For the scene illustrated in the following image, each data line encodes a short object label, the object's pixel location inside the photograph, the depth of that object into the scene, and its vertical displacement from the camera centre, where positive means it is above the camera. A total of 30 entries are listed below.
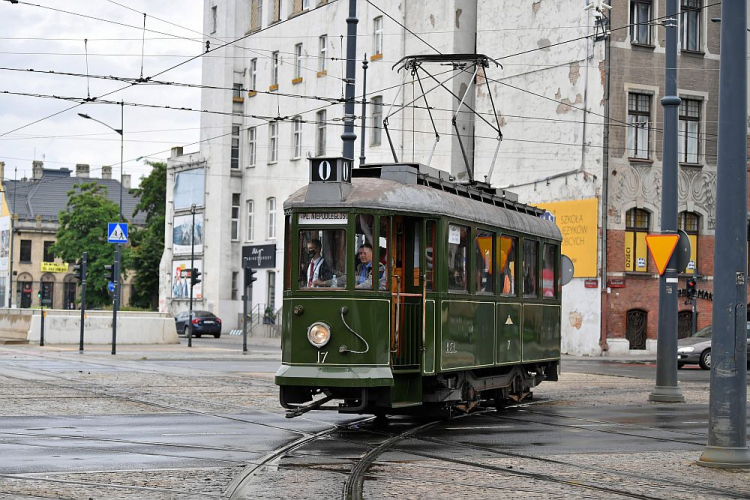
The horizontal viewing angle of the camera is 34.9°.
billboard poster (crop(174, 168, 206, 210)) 67.00 +5.95
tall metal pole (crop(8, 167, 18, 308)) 105.91 +5.14
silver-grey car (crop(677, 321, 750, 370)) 35.69 -1.47
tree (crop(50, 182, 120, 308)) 90.44 +4.15
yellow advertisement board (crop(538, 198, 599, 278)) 42.53 +2.47
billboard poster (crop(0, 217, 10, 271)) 113.72 +4.49
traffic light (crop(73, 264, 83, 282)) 35.81 +0.57
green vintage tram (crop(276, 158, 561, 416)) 14.06 +0.08
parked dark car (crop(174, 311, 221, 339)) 58.81 -1.56
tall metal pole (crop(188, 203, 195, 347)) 61.70 +3.05
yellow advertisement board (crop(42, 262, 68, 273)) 117.19 +2.20
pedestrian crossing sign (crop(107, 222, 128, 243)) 34.69 +1.68
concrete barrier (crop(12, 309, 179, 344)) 40.38 -1.26
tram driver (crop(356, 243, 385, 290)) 14.20 +0.32
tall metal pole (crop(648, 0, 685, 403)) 21.02 +0.43
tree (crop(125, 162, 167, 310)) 84.69 +3.50
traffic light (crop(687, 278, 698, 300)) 41.91 +0.43
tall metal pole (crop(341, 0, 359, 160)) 26.61 +4.53
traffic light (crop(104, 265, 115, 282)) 34.79 +0.58
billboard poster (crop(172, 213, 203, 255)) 67.12 +3.34
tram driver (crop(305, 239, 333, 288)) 14.25 +0.31
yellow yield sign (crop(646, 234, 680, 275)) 20.36 +0.94
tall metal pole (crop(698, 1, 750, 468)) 11.55 +0.37
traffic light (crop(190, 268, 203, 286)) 45.69 +0.66
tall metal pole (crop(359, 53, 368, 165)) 34.98 +4.92
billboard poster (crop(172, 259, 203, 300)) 66.81 +0.52
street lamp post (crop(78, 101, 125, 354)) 34.26 -0.18
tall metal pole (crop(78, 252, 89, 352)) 34.94 +0.15
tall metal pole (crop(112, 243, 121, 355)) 34.25 -0.30
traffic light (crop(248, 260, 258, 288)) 39.97 +0.58
